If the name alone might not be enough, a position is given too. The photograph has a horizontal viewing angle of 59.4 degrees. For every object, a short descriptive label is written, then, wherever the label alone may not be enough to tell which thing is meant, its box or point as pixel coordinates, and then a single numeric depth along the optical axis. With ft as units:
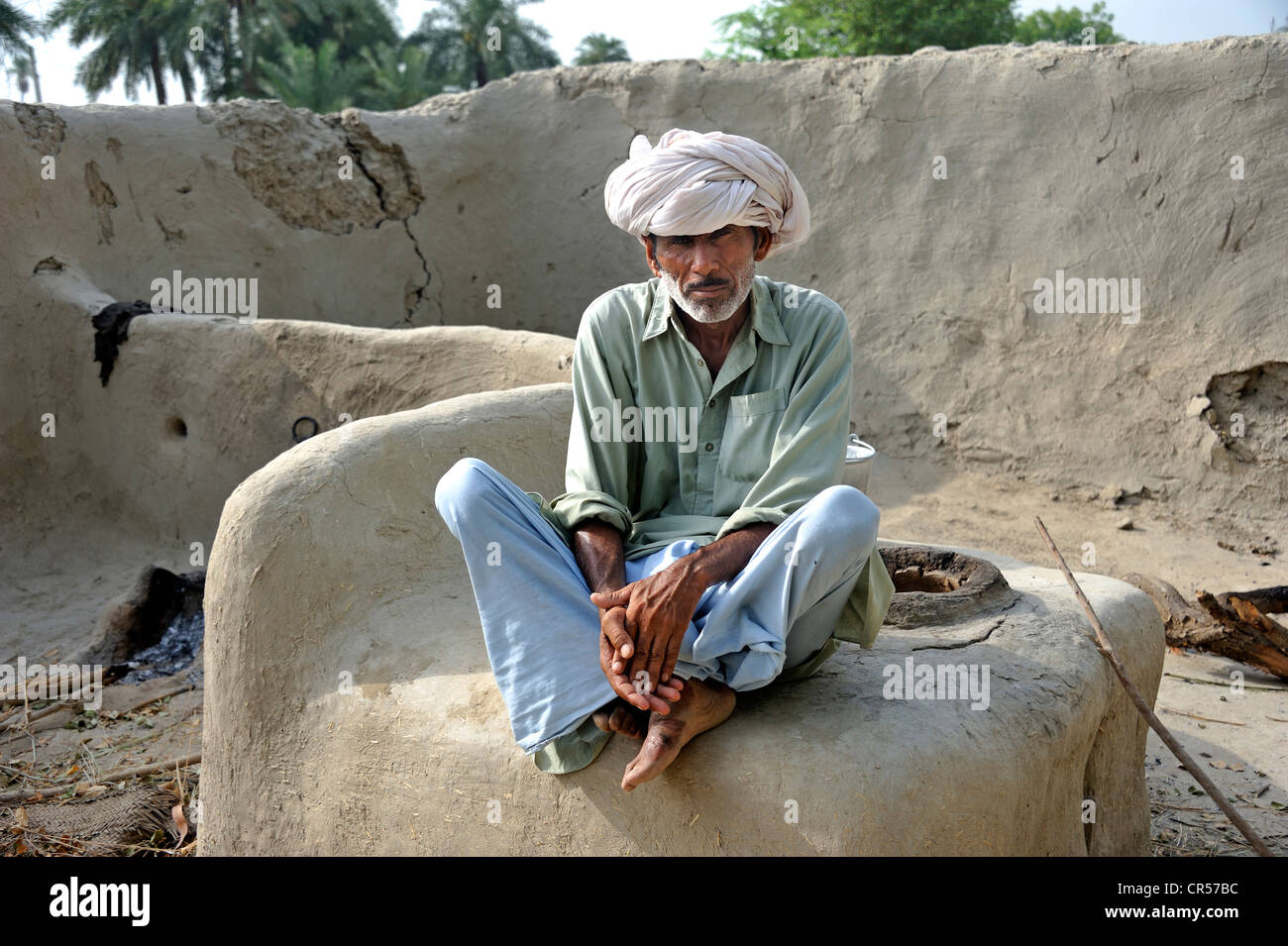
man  6.86
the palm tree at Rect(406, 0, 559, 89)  77.15
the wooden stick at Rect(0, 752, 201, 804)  11.62
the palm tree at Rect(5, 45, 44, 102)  67.51
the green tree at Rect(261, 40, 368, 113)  62.23
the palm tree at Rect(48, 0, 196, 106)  67.72
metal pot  13.52
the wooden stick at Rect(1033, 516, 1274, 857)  7.87
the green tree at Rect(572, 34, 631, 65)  84.84
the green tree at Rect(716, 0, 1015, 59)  61.62
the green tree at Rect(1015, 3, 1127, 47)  73.51
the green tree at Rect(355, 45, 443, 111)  67.10
